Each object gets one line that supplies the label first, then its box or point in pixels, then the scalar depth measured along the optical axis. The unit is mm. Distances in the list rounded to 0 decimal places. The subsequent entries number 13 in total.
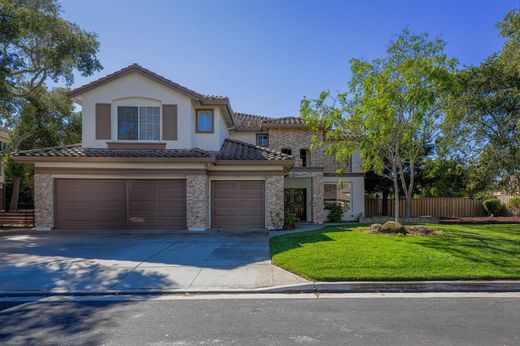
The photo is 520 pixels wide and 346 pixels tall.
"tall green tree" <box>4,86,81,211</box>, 21641
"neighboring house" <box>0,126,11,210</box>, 27562
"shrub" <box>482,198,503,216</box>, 22575
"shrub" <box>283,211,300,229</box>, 15259
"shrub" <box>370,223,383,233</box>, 12125
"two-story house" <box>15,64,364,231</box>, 14062
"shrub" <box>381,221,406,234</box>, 11782
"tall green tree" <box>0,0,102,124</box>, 13688
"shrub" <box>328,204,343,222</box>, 19781
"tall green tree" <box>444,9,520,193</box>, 13531
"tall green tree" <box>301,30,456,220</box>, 10977
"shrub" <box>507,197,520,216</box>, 21223
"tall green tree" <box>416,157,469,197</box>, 16641
